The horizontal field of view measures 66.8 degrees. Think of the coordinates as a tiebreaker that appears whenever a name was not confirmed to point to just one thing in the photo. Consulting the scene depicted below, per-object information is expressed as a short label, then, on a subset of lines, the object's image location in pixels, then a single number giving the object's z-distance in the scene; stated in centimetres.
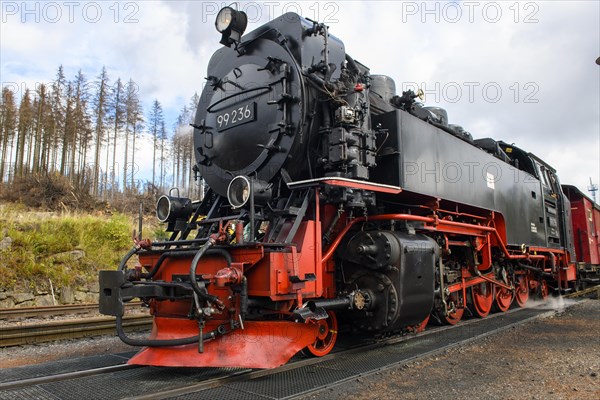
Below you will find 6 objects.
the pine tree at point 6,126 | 2908
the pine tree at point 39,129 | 2748
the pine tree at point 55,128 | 2784
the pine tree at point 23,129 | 2836
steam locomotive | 401
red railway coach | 1266
